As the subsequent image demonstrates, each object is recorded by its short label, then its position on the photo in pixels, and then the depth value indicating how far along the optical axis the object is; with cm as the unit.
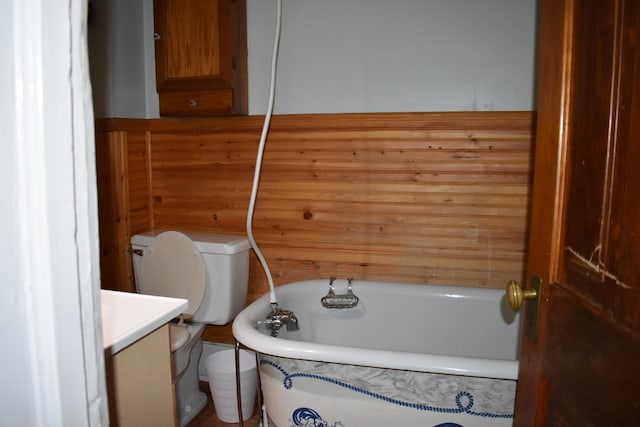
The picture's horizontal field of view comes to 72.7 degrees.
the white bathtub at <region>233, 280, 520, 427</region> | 141
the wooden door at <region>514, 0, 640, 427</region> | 60
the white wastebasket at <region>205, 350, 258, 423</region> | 216
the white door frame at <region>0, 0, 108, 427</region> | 44
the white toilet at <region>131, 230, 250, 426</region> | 217
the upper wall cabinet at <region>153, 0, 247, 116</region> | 210
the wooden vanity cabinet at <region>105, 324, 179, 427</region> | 82
